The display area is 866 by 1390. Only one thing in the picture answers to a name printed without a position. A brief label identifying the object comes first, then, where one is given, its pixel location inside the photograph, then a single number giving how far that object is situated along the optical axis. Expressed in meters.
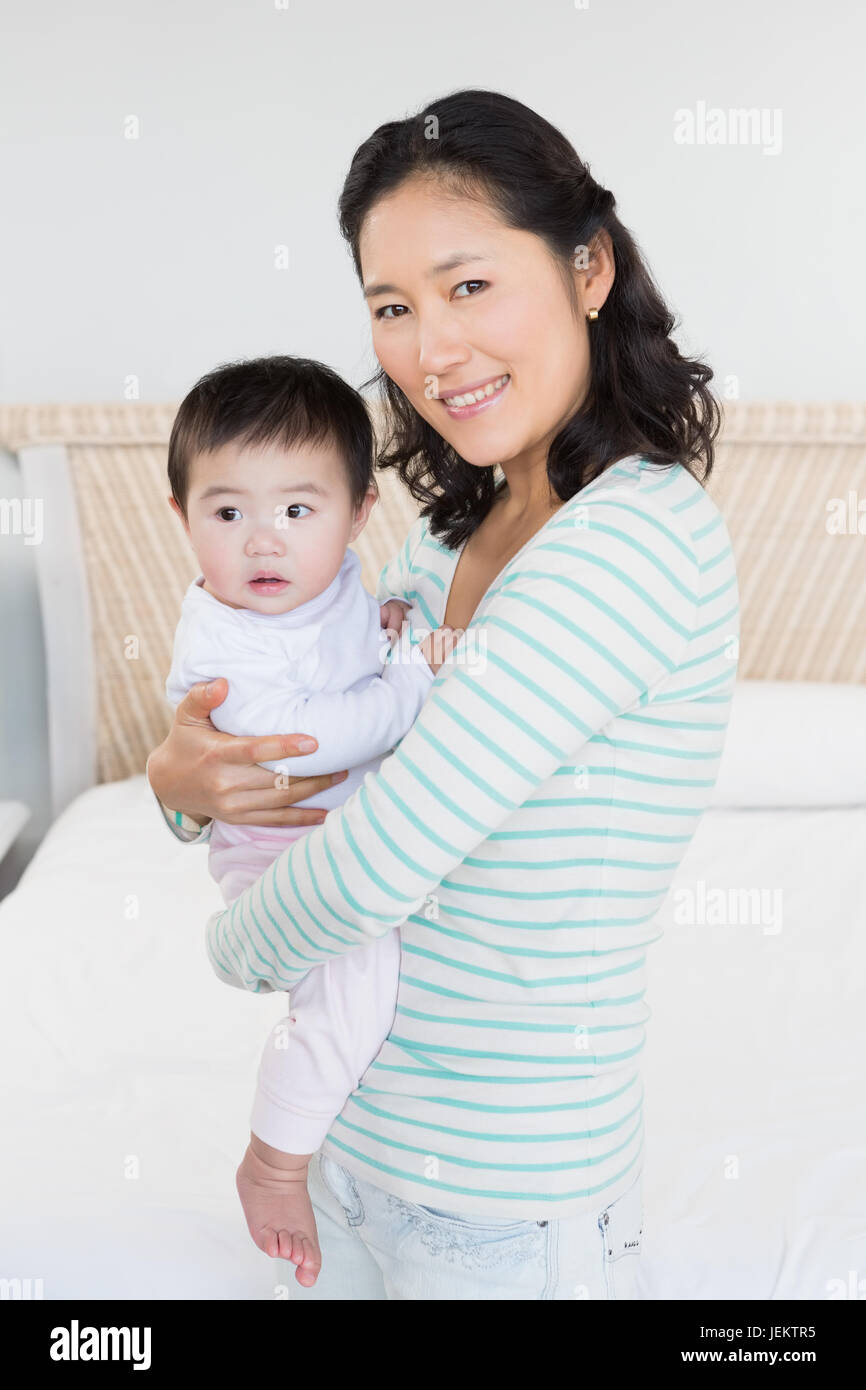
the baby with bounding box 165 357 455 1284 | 1.06
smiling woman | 0.82
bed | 1.25
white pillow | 2.31
